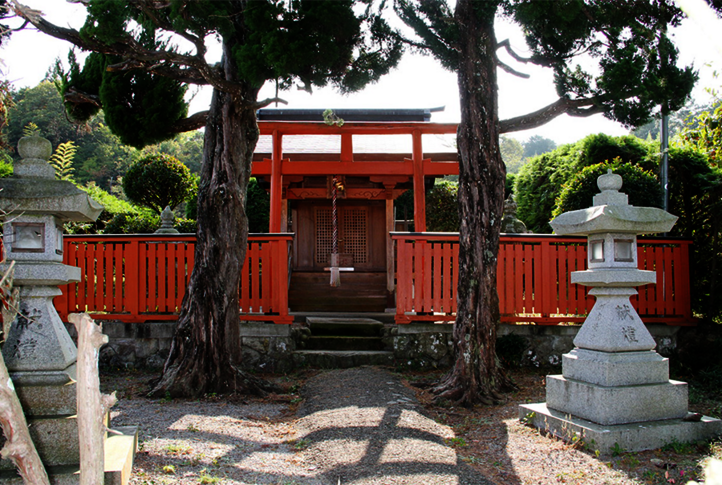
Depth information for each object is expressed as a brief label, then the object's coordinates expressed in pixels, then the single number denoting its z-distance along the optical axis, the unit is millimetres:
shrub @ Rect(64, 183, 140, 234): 10398
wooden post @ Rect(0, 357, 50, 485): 2490
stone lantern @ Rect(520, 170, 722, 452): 4332
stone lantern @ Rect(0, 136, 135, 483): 3031
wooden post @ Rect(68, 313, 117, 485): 2596
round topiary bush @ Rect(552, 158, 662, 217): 8172
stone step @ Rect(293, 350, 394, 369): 7508
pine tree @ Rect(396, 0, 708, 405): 5883
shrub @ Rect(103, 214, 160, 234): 10227
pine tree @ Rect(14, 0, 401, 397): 5574
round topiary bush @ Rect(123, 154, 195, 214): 12469
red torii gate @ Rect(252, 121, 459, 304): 10055
